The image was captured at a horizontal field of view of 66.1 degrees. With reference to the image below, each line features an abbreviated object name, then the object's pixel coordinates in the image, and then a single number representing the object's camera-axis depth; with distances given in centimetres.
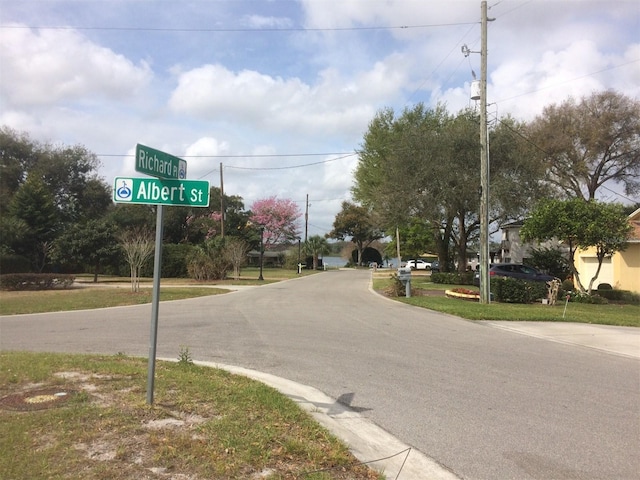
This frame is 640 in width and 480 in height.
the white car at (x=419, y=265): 6638
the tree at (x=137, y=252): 2456
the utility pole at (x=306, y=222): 6751
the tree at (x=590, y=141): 3716
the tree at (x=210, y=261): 3400
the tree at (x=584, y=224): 2003
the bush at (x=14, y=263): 3084
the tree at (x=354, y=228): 7994
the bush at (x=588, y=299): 2116
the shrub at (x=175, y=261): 3928
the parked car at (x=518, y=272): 2677
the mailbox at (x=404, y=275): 2185
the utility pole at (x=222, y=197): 4043
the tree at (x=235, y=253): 3619
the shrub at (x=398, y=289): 2259
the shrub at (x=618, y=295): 2396
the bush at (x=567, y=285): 2695
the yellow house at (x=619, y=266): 2561
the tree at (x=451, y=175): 2828
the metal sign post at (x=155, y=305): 512
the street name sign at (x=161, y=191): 518
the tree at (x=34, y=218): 3588
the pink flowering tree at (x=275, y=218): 6662
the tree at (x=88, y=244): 3138
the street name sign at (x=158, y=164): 482
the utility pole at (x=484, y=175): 1892
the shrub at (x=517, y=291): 1991
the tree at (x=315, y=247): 6512
